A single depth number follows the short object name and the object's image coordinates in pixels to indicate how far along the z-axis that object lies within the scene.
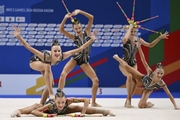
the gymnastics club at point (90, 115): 10.78
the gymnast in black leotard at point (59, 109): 10.22
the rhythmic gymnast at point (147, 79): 13.19
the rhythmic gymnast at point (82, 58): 13.57
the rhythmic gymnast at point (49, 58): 11.53
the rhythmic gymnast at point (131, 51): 13.83
